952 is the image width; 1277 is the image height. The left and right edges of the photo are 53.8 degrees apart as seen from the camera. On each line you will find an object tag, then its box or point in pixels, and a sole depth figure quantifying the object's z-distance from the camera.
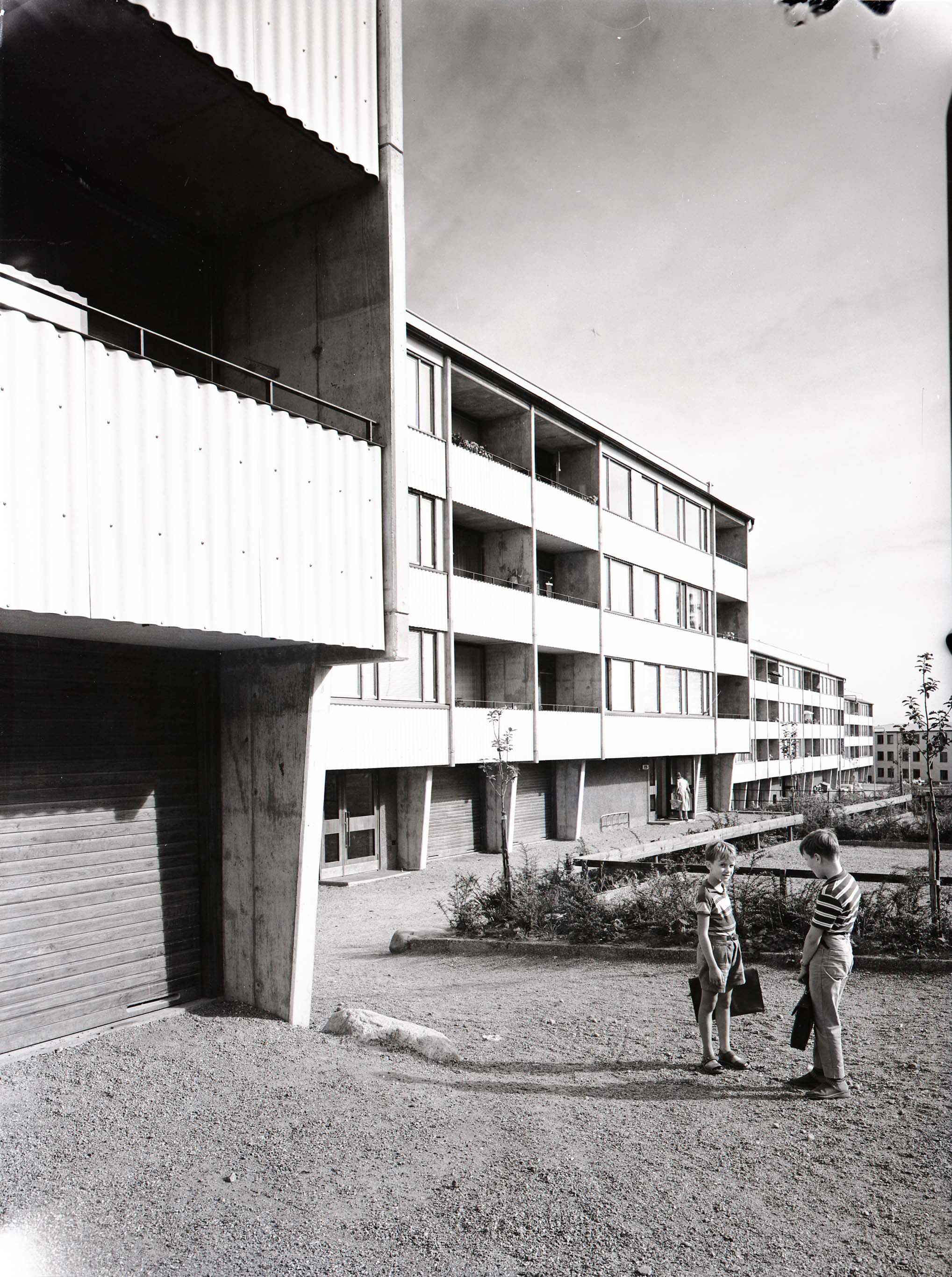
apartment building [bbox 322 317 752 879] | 20.91
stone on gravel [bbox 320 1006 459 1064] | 7.34
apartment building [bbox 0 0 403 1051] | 5.66
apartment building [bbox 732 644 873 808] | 49.81
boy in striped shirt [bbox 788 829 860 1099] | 6.12
